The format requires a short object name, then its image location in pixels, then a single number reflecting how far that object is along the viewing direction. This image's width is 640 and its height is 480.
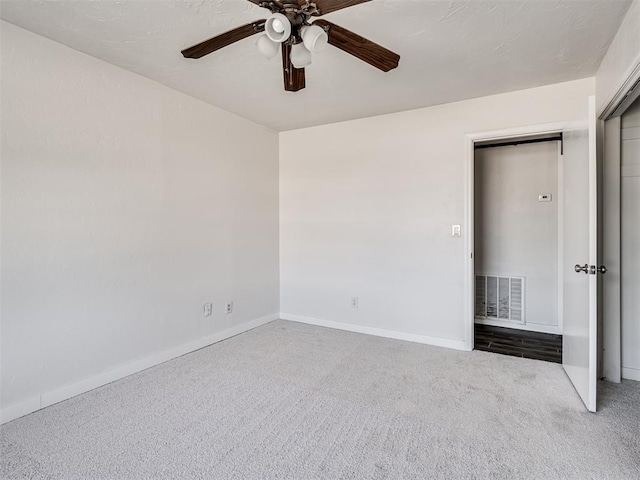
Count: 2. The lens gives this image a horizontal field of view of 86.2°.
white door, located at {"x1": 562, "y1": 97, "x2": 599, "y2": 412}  2.04
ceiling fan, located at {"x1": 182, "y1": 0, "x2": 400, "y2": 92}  1.44
